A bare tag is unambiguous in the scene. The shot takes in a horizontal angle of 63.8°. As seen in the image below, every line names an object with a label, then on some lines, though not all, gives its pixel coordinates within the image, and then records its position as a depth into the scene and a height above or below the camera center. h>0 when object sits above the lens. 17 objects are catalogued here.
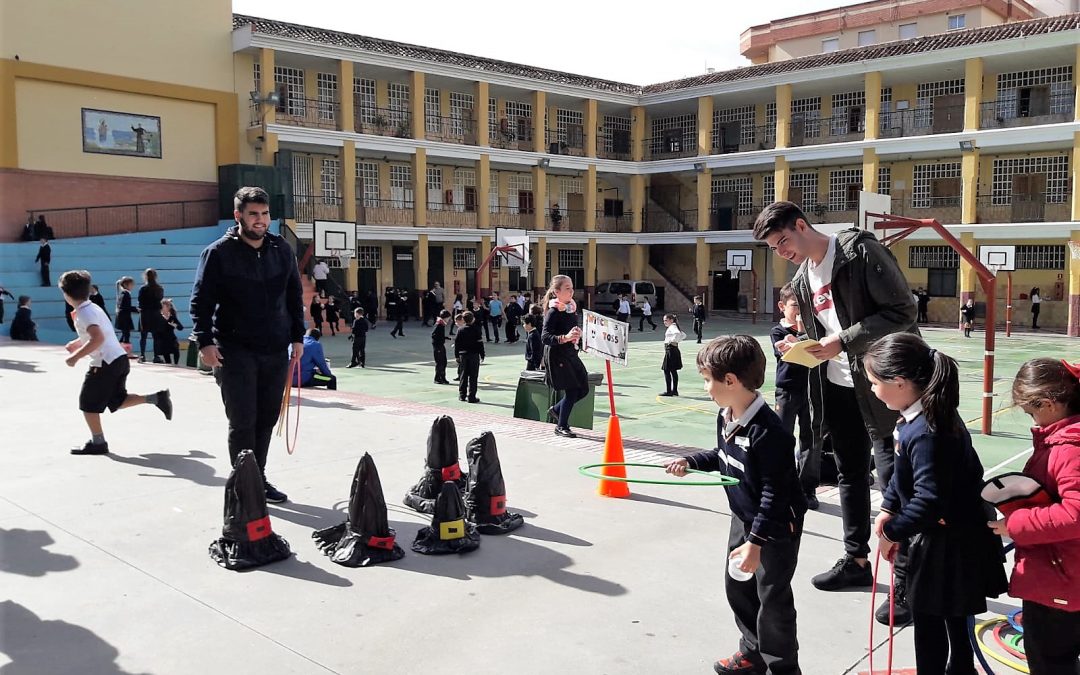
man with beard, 5.91 -0.27
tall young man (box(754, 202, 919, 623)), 4.54 -0.27
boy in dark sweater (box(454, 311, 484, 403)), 14.30 -1.22
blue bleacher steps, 24.45 +0.42
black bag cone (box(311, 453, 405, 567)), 5.09 -1.49
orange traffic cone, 6.69 -1.50
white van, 41.72 -0.70
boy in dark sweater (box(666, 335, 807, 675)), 3.44 -0.82
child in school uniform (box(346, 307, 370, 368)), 19.48 -1.26
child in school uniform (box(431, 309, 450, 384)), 16.47 -1.31
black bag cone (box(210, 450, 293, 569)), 5.02 -1.44
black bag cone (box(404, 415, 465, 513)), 6.17 -1.32
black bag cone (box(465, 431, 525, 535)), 5.75 -1.45
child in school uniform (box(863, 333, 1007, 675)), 3.13 -0.82
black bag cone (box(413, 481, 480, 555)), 5.28 -1.54
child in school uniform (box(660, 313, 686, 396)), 15.13 -1.42
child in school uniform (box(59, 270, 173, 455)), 7.61 -0.71
